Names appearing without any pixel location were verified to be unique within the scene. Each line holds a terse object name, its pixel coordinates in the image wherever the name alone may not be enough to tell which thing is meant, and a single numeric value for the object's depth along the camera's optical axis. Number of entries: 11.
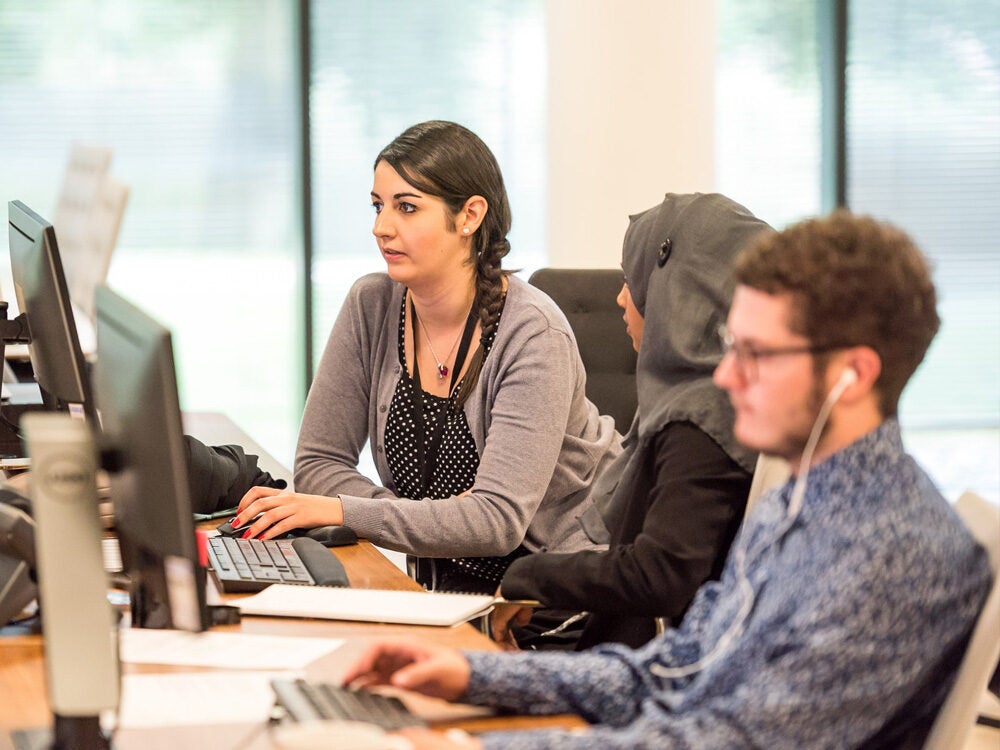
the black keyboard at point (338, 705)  3.77
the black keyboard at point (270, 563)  4.35
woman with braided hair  4.78
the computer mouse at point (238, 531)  4.63
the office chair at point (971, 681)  3.69
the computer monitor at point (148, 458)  3.70
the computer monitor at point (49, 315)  4.33
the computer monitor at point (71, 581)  3.67
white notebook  4.20
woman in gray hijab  4.30
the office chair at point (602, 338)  5.33
